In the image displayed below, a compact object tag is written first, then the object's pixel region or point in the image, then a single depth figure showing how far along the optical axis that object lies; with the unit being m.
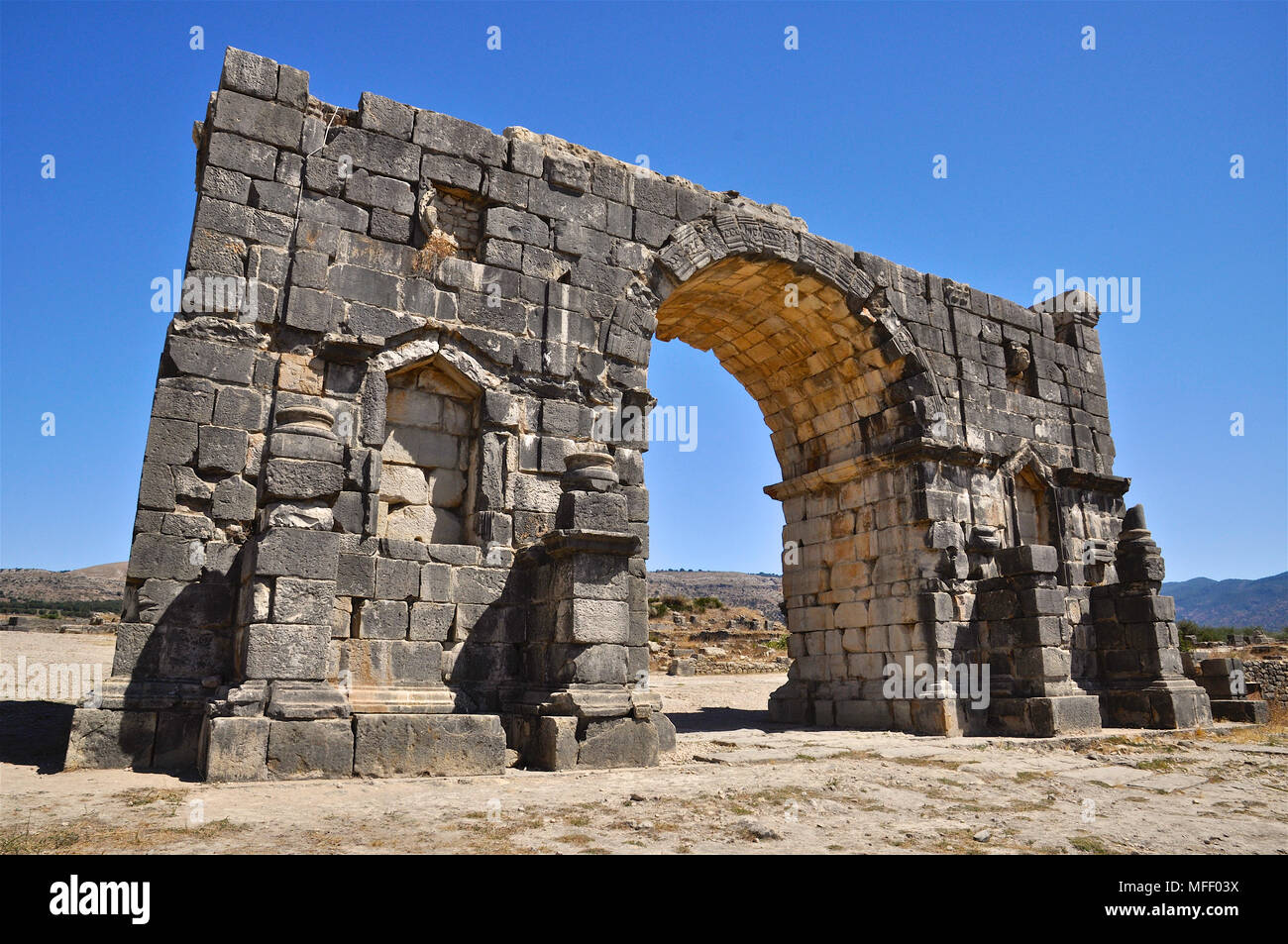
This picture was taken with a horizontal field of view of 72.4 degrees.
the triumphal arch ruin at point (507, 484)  6.49
